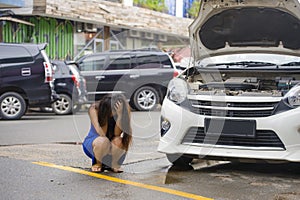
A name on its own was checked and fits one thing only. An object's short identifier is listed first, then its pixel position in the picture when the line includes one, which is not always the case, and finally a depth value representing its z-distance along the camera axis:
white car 6.02
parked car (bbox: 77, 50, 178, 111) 16.42
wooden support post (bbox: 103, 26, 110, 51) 24.69
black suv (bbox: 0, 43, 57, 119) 13.17
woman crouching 6.47
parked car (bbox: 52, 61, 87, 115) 15.45
